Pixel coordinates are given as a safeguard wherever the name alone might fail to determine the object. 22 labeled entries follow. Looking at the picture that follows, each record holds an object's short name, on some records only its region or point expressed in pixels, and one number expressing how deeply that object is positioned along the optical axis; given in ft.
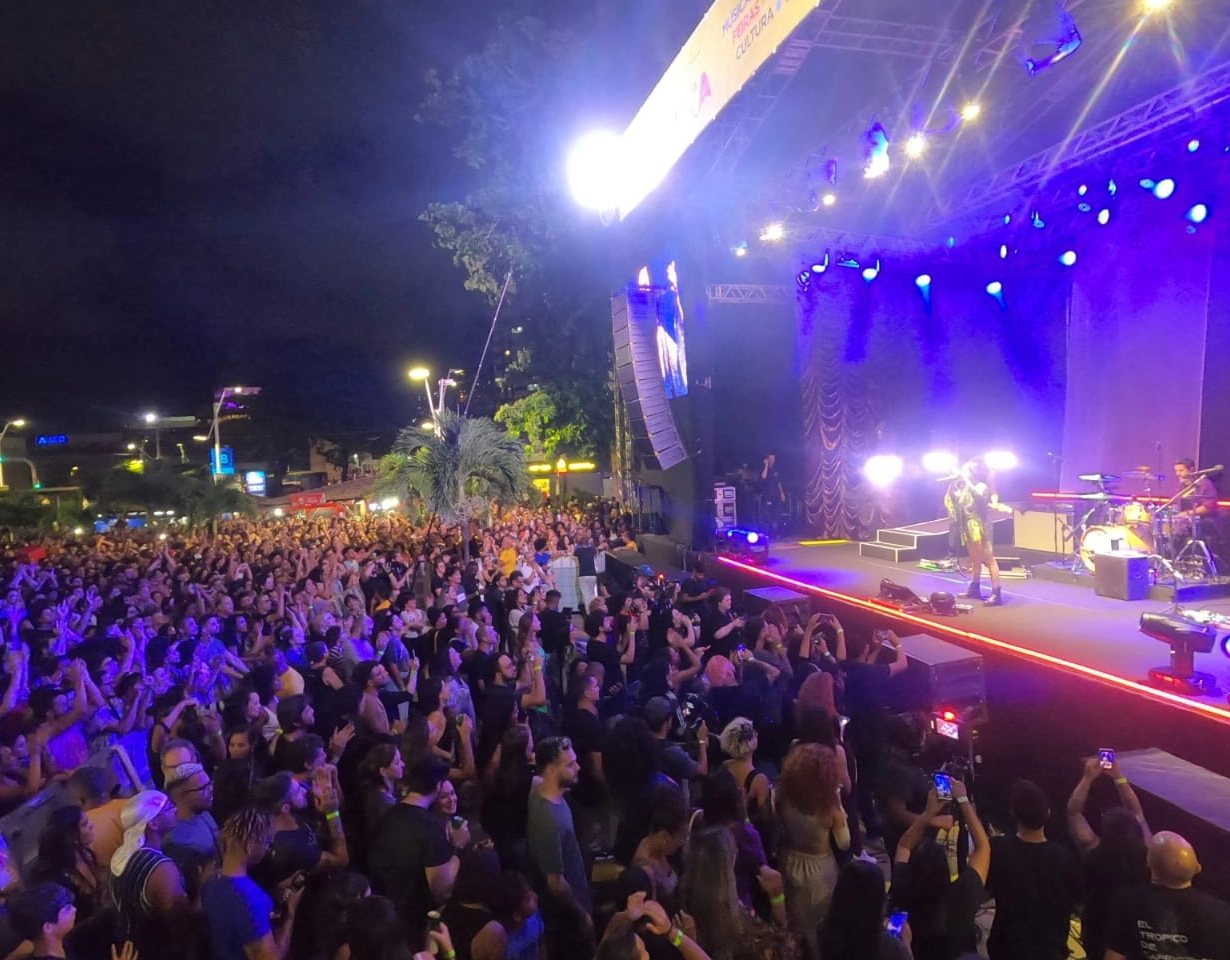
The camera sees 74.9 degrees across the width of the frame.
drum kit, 28.37
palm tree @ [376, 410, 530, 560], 41.81
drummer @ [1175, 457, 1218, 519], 27.99
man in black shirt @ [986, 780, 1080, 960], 8.98
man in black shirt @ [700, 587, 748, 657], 20.47
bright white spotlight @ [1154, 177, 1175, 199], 32.89
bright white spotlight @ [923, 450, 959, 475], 45.47
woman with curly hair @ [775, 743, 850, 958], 9.26
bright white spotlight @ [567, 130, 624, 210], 40.91
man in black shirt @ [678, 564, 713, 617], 24.14
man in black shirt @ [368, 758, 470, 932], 9.48
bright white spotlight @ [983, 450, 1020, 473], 36.93
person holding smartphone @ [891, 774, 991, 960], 8.94
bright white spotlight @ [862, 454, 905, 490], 48.42
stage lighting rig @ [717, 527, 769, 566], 40.14
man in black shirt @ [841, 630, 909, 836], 14.06
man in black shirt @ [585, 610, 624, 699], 18.24
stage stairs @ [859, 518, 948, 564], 38.29
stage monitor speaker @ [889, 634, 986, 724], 16.79
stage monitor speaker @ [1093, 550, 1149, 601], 27.12
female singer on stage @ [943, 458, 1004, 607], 27.02
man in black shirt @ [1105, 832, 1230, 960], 7.78
